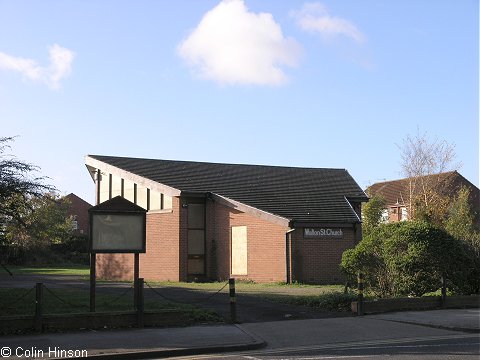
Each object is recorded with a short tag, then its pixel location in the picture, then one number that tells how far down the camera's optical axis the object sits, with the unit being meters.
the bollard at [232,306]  13.92
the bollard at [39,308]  11.93
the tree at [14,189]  15.12
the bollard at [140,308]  12.84
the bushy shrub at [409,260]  17.58
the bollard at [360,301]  15.32
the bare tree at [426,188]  43.56
